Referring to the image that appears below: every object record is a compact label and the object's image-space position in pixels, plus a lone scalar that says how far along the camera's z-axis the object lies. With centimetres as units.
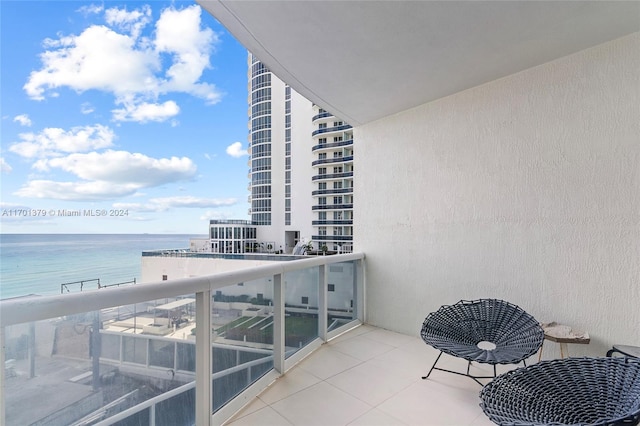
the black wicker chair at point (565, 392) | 141
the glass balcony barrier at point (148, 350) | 117
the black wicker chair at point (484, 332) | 220
